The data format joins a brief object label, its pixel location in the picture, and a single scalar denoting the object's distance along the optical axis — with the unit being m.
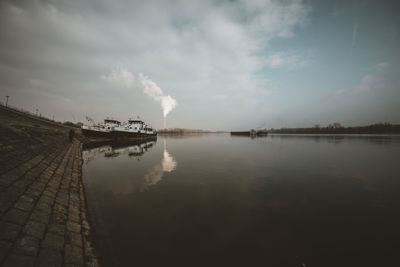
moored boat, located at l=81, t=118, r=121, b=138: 35.75
